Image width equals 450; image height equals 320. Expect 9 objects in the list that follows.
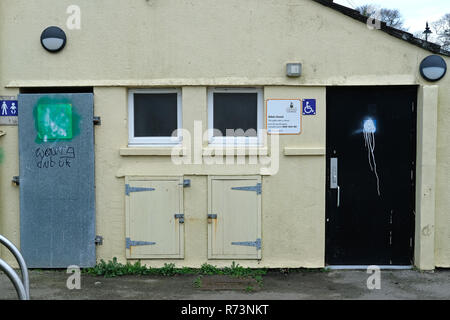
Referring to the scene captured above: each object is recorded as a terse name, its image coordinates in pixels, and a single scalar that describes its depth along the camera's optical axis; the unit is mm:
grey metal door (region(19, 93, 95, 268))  6473
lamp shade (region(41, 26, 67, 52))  6375
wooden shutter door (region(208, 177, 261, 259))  6457
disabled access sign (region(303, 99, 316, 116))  6422
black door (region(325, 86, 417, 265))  6461
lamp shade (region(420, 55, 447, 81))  6250
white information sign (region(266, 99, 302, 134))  6430
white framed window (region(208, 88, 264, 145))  6562
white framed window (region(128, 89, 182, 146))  6590
